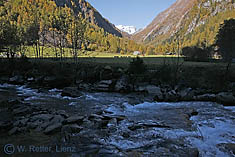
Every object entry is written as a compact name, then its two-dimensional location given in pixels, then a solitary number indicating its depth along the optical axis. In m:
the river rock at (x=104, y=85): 27.91
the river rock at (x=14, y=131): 10.72
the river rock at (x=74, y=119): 12.55
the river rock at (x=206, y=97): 20.72
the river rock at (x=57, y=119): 12.59
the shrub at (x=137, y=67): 28.61
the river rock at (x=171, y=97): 21.17
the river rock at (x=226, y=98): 18.90
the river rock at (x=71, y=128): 11.20
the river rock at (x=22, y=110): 14.74
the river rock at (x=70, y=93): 23.22
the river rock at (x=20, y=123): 11.81
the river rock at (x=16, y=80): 32.98
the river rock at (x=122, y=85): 27.36
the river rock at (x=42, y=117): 12.98
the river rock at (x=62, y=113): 13.89
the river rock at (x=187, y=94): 21.50
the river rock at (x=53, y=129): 10.91
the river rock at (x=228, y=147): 8.60
